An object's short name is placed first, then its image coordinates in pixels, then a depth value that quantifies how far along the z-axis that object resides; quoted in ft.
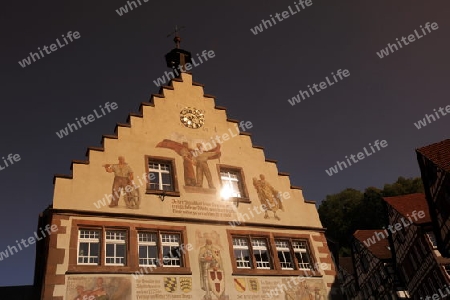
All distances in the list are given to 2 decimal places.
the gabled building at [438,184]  58.54
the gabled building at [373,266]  92.43
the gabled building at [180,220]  41.50
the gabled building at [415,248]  77.12
